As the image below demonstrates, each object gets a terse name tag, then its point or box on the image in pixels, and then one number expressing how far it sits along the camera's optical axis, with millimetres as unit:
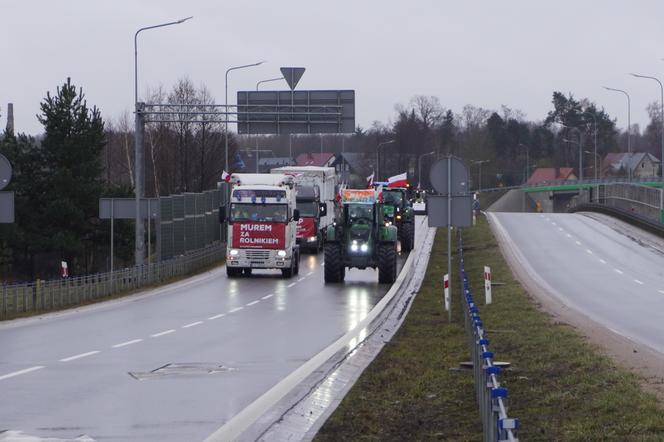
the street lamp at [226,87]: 62206
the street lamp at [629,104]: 85850
